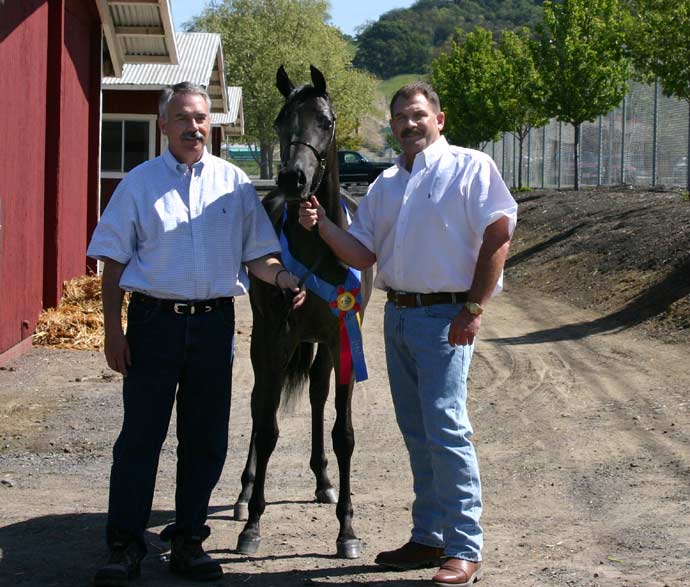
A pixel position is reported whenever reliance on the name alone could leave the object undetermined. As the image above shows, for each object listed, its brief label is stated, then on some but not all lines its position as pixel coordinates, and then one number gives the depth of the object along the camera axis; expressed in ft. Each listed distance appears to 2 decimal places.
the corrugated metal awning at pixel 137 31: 50.75
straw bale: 39.06
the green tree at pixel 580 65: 90.53
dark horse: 17.69
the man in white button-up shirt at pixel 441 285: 15.97
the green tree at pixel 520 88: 95.04
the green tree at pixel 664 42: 55.26
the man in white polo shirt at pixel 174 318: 15.93
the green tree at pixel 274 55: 187.32
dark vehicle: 157.28
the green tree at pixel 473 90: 125.18
